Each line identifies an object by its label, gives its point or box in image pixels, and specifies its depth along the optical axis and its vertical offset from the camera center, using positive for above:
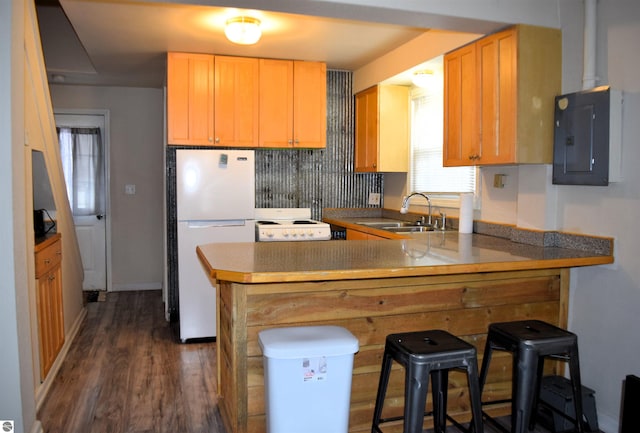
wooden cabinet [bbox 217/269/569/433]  2.30 -0.64
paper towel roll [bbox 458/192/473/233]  3.60 -0.20
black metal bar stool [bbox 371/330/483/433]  1.96 -0.72
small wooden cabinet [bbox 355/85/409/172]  4.65 +0.52
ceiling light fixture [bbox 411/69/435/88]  4.06 +0.84
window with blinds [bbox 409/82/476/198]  4.17 +0.28
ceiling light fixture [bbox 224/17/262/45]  3.38 +1.01
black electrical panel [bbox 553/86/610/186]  2.56 +0.24
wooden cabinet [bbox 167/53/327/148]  4.37 +0.73
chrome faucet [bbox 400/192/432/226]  3.52 -0.15
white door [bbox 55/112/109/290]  5.99 -0.58
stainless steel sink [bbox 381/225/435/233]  4.05 -0.36
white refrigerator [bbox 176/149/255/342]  4.17 -0.23
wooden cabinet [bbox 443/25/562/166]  2.85 +0.52
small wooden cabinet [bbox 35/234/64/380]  3.09 -0.75
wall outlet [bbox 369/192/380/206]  5.30 -0.14
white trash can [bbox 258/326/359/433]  2.02 -0.78
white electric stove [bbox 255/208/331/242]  4.34 -0.40
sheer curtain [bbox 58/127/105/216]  5.89 +0.19
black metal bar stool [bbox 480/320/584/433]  2.14 -0.72
